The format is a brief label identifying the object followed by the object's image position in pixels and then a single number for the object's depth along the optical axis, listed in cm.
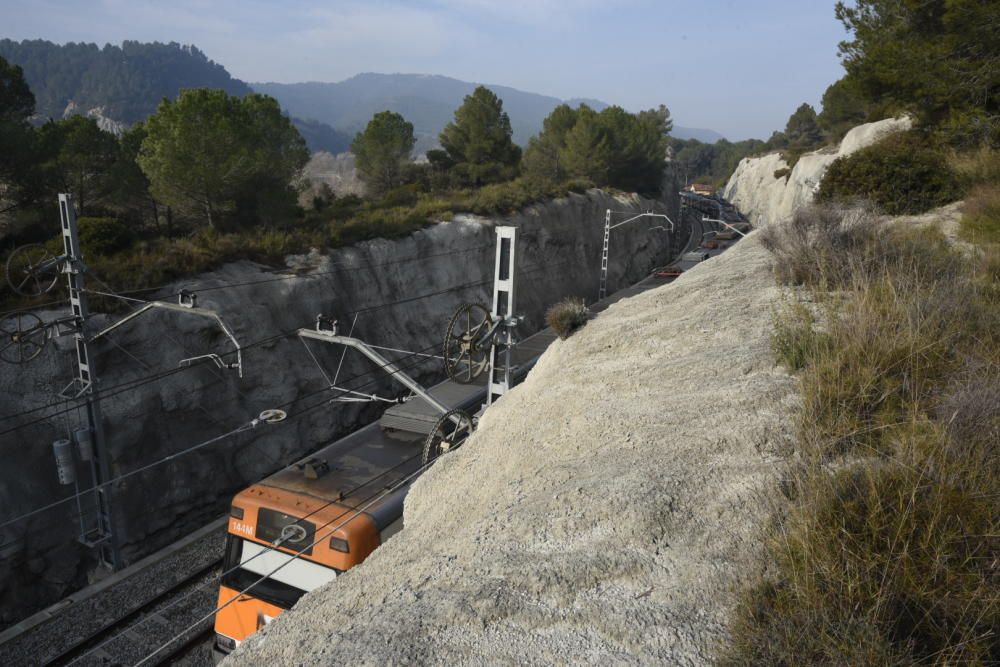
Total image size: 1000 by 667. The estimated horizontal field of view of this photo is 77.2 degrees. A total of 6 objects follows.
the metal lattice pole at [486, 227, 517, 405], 1089
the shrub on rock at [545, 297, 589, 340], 1064
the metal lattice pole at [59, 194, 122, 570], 1259
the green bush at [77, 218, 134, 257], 2092
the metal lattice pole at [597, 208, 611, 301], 3436
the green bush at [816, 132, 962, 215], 1538
